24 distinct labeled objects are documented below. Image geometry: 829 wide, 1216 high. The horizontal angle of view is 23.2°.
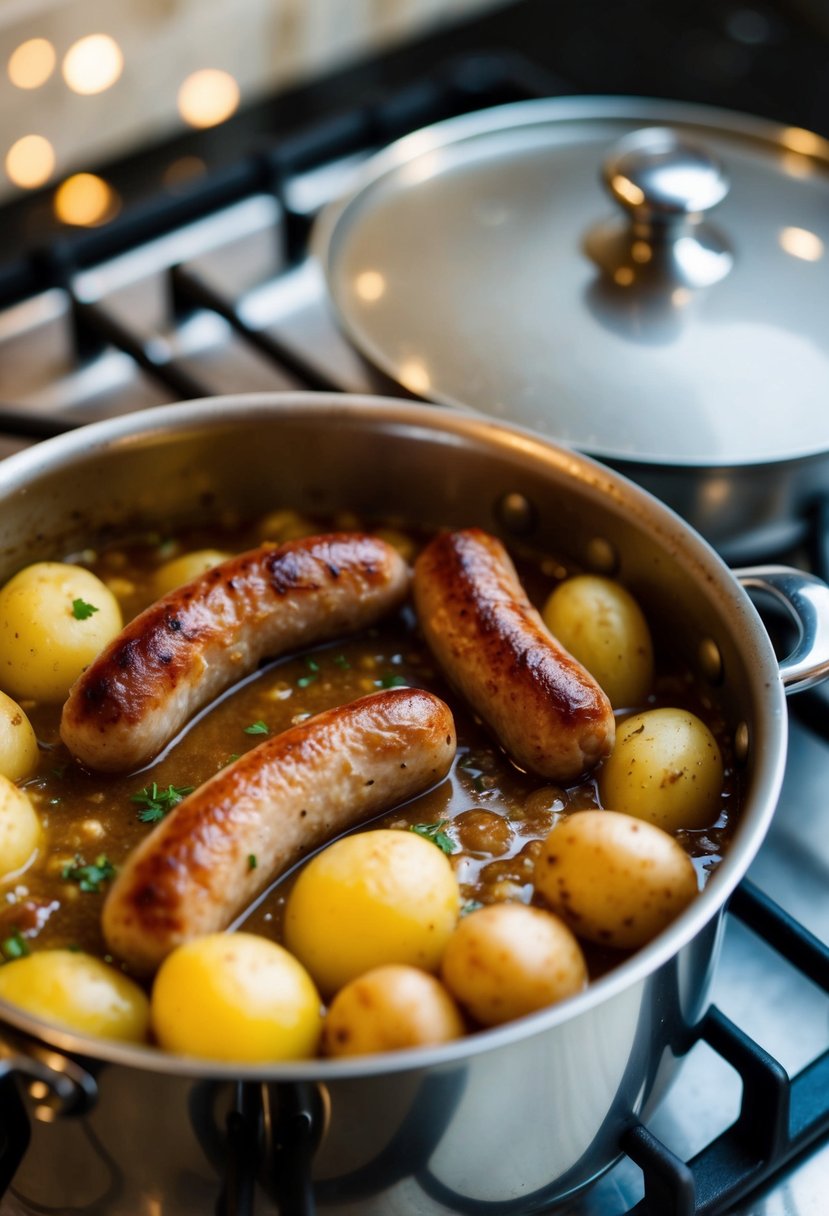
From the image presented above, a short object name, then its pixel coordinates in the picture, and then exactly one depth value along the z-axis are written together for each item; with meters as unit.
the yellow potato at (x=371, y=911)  0.57
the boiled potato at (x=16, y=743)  0.63
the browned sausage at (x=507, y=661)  0.62
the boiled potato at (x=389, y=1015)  0.53
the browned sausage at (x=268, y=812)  0.56
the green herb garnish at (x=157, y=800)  0.62
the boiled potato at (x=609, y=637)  0.67
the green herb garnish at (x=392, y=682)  0.68
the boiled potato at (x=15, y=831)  0.60
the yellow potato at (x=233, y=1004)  0.53
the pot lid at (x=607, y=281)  0.73
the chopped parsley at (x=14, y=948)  0.58
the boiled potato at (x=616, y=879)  0.57
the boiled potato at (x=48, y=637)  0.66
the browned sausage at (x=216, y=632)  0.62
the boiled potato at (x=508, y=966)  0.55
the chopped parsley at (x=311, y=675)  0.68
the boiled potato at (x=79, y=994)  0.55
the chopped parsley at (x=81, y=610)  0.66
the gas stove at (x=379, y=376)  0.60
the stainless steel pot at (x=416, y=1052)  0.50
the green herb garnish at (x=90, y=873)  0.60
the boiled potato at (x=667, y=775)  0.62
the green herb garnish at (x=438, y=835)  0.62
